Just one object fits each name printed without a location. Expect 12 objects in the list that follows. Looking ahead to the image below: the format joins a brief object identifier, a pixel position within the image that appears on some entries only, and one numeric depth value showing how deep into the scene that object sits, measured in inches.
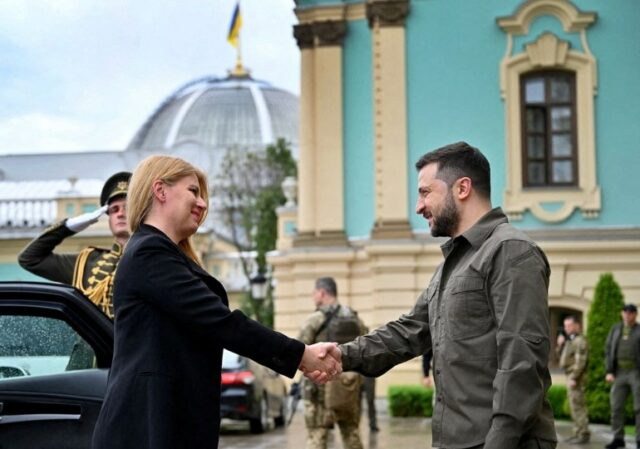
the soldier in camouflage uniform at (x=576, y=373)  699.4
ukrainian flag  2860.7
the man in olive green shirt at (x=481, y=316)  189.3
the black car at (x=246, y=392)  741.3
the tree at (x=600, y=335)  820.0
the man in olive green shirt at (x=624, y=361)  677.3
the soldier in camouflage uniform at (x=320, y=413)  476.7
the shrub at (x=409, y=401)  888.9
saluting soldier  302.4
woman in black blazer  181.0
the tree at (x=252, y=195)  1862.7
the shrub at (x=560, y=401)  856.9
